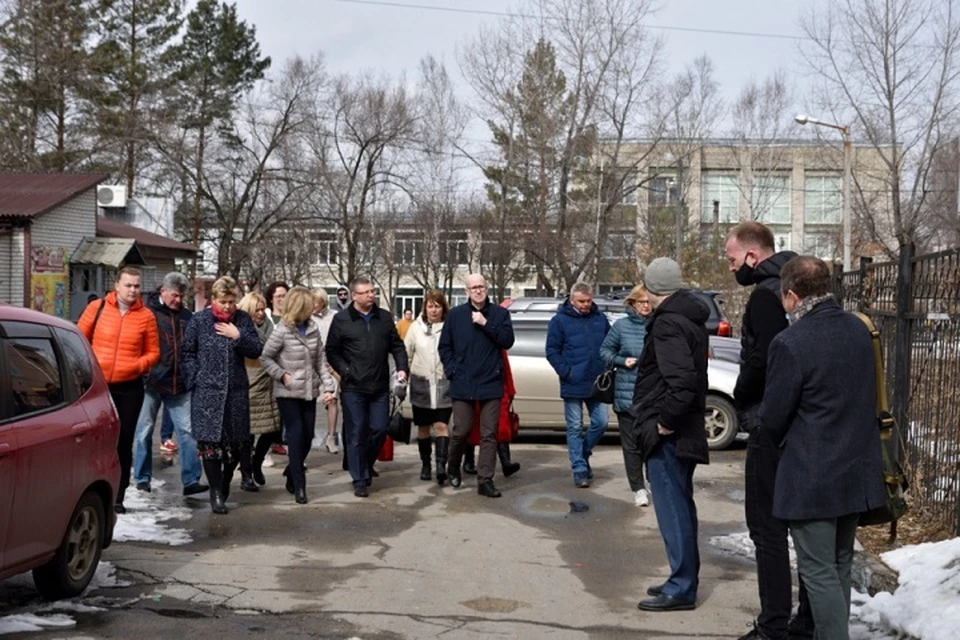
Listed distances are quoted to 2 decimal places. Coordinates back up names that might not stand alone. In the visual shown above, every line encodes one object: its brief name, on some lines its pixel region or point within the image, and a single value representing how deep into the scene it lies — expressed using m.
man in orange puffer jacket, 9.18
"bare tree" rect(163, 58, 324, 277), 46.44
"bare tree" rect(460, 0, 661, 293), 39.47
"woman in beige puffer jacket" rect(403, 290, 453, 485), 11.19
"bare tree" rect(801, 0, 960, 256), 36.69
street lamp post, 32.03
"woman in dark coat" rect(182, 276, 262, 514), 9.31
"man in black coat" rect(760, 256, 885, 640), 4.89
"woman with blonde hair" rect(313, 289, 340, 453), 13.15
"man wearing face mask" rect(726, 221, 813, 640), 5.48
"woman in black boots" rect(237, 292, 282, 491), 10.52
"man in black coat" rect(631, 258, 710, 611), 6.36
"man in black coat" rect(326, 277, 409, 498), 10.20
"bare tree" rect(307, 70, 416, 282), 48.28
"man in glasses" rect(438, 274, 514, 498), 10.31
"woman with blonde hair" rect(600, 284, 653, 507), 9.54
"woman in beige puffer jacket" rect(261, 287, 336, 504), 9.91
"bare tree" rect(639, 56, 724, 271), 46.81
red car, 5.70
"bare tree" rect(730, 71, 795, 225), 57.06
